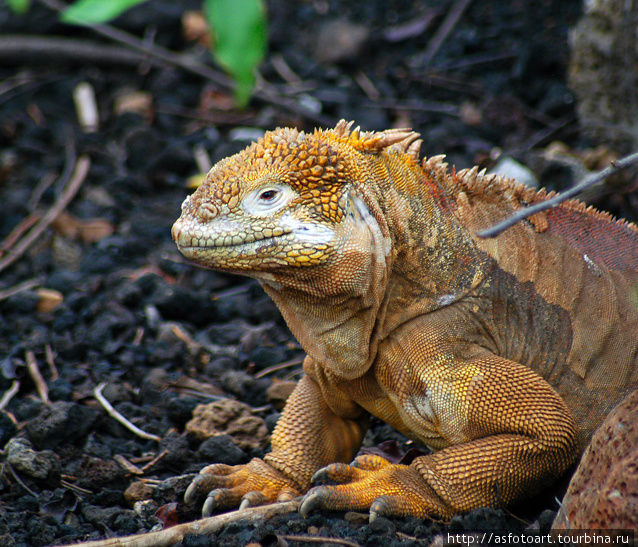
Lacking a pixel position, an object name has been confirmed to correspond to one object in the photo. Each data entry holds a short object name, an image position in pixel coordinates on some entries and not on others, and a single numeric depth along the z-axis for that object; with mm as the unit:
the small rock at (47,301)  13883
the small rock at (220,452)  9898
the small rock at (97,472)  9398
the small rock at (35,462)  9219
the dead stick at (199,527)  7164
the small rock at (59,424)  9898
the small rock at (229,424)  10297
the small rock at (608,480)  6141
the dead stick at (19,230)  16125
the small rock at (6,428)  10148
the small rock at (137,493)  9094
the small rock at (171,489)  8961
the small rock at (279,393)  11234
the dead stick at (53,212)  15570
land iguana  7805
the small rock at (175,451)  9852
